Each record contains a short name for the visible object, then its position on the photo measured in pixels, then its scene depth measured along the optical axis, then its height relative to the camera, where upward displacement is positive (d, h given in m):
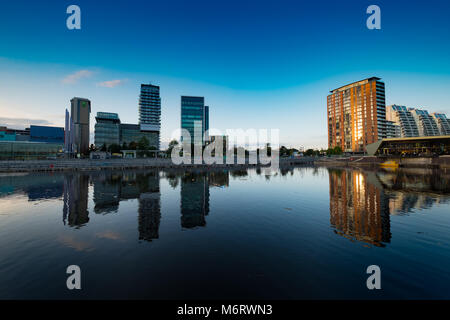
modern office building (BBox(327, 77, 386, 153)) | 165.25 +46.63
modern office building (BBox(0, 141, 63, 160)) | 116.75 +9.45
